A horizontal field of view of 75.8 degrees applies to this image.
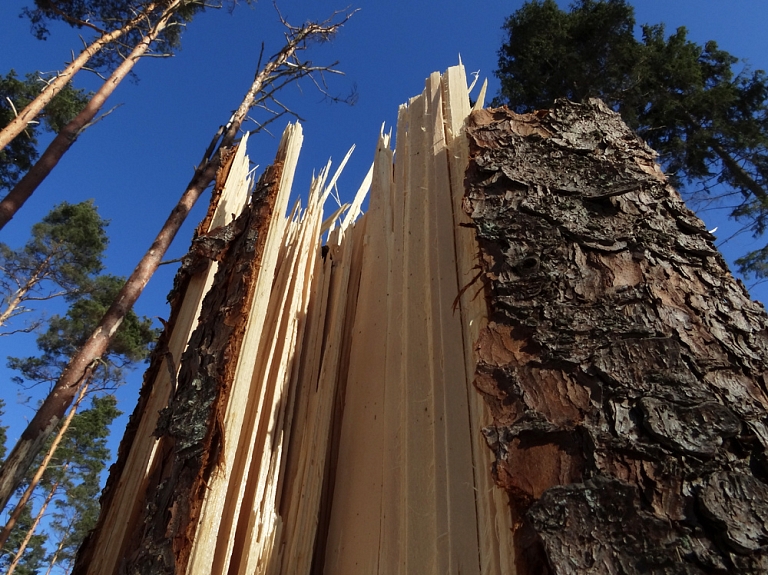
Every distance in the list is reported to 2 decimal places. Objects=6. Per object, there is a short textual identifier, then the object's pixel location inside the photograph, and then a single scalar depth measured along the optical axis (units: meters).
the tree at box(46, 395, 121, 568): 19.41
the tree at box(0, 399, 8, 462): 22.62
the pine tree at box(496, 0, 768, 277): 8.66
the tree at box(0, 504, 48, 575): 21.06
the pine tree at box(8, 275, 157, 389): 17.47
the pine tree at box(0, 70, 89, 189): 13.81
